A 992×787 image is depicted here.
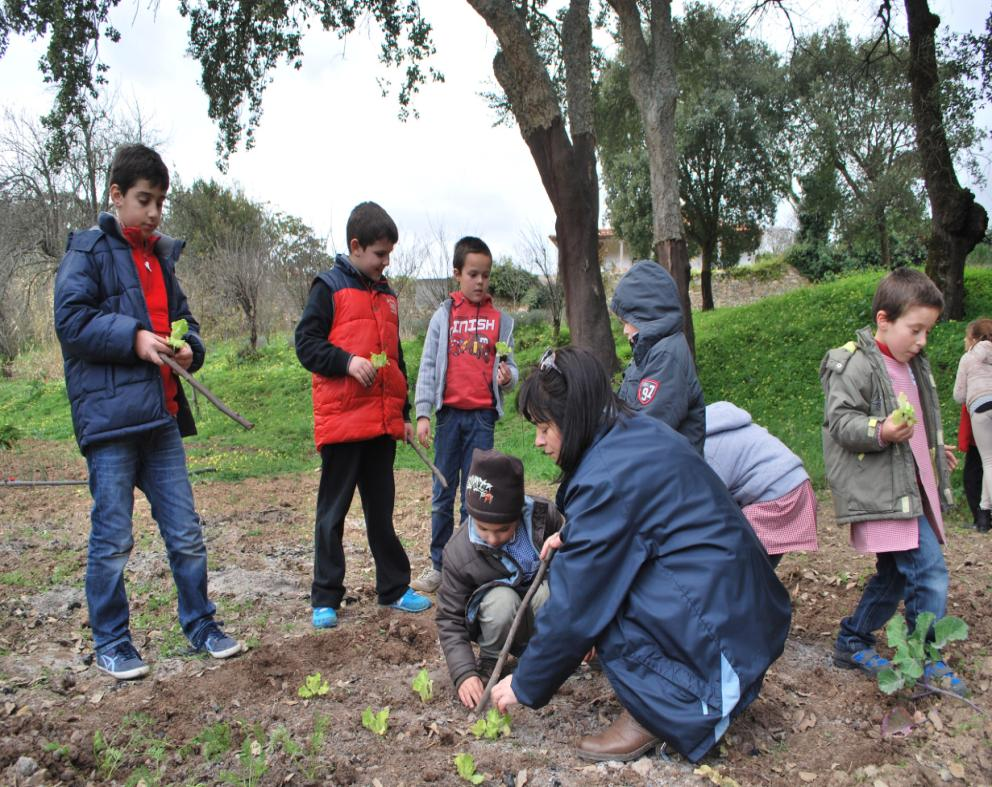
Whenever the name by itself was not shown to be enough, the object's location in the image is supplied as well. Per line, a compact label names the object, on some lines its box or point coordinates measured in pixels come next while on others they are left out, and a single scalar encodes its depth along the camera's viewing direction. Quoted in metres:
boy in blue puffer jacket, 3.12
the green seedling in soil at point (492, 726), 2.69
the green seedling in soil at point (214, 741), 2.58
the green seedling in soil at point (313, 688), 3.01
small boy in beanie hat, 2.96
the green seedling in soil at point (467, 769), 2.39
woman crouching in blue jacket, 2.27
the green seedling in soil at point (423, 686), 3.00
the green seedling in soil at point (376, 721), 2.72
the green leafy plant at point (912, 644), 2.78
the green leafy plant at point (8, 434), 7.64
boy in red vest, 3.79
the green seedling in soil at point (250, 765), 2.39
